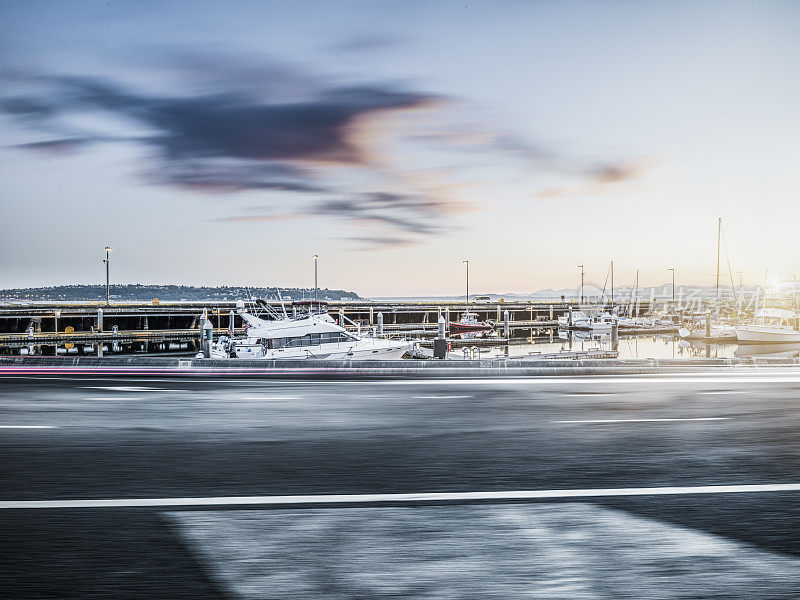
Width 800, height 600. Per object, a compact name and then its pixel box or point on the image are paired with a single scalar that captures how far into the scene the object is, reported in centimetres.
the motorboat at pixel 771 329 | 6334
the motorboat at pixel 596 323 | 9606
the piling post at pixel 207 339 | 3058
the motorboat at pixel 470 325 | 8737
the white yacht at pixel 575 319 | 9723
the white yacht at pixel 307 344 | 3691
